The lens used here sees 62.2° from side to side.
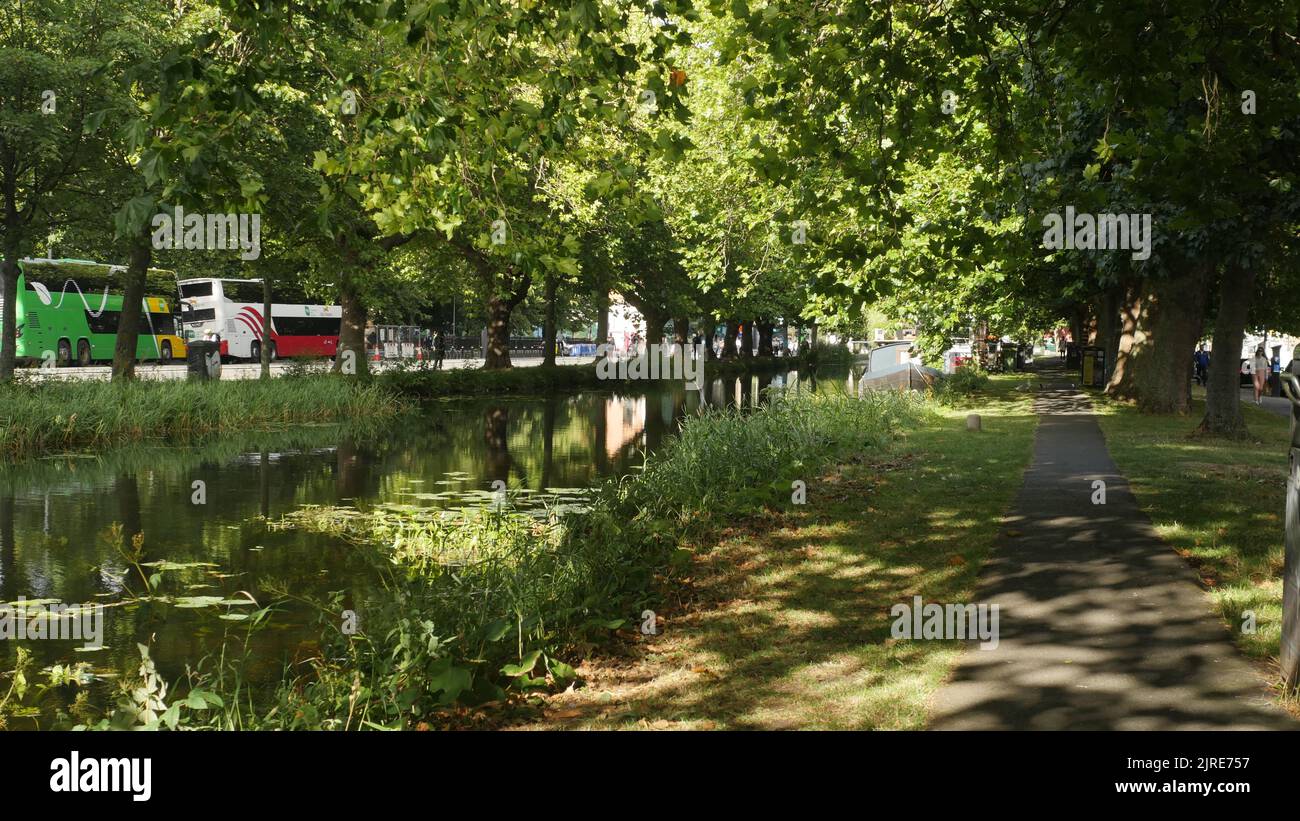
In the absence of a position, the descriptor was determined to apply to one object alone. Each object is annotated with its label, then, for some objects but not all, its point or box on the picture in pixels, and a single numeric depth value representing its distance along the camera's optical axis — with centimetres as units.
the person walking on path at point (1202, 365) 4453
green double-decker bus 4185
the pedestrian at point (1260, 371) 3269
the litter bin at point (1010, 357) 5709
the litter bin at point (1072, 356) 5825
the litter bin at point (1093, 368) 3697
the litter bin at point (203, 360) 3384
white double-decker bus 5166
